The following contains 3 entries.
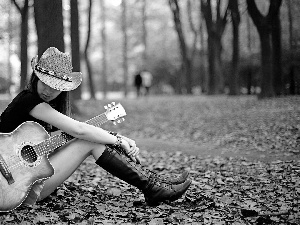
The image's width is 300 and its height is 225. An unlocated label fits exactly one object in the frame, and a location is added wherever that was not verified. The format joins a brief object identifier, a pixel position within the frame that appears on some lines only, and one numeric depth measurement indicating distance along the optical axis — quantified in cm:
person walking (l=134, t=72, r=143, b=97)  2545
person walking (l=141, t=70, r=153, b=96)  2648
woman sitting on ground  355
